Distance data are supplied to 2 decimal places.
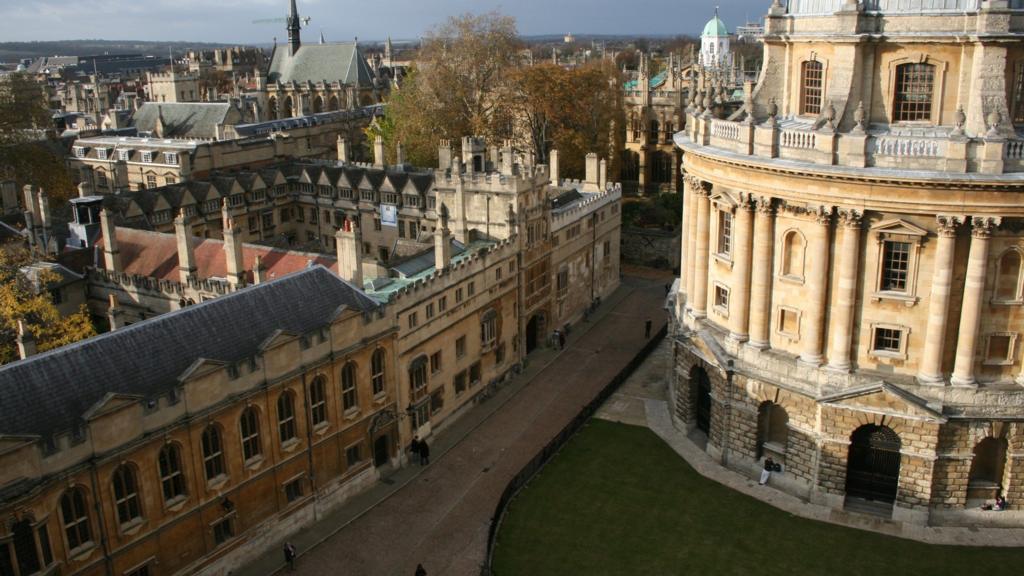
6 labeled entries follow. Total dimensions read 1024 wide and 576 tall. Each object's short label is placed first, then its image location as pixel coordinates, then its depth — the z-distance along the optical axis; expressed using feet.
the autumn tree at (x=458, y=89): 247.03
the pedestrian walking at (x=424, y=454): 123.54
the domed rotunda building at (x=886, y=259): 100.68
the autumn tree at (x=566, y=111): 243.60
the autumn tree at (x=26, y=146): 215.92
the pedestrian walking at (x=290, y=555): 99.04
